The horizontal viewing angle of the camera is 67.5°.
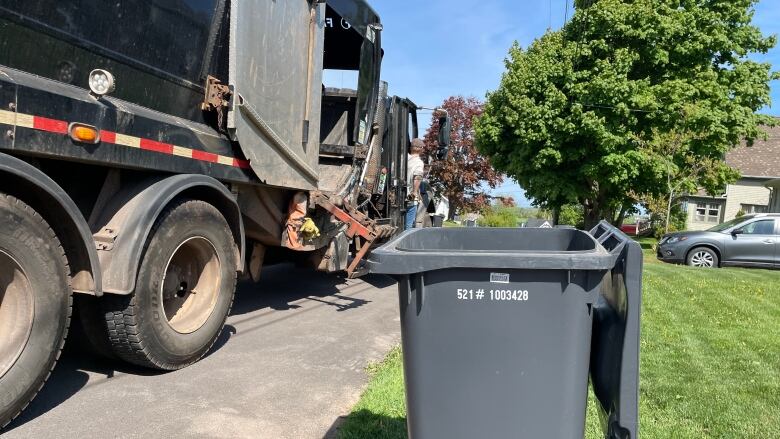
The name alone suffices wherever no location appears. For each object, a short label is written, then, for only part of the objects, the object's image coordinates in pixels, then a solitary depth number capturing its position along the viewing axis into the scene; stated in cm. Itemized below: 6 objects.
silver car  1335
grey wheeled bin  203
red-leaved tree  3606
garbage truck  291
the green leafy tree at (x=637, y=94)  1819
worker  901
